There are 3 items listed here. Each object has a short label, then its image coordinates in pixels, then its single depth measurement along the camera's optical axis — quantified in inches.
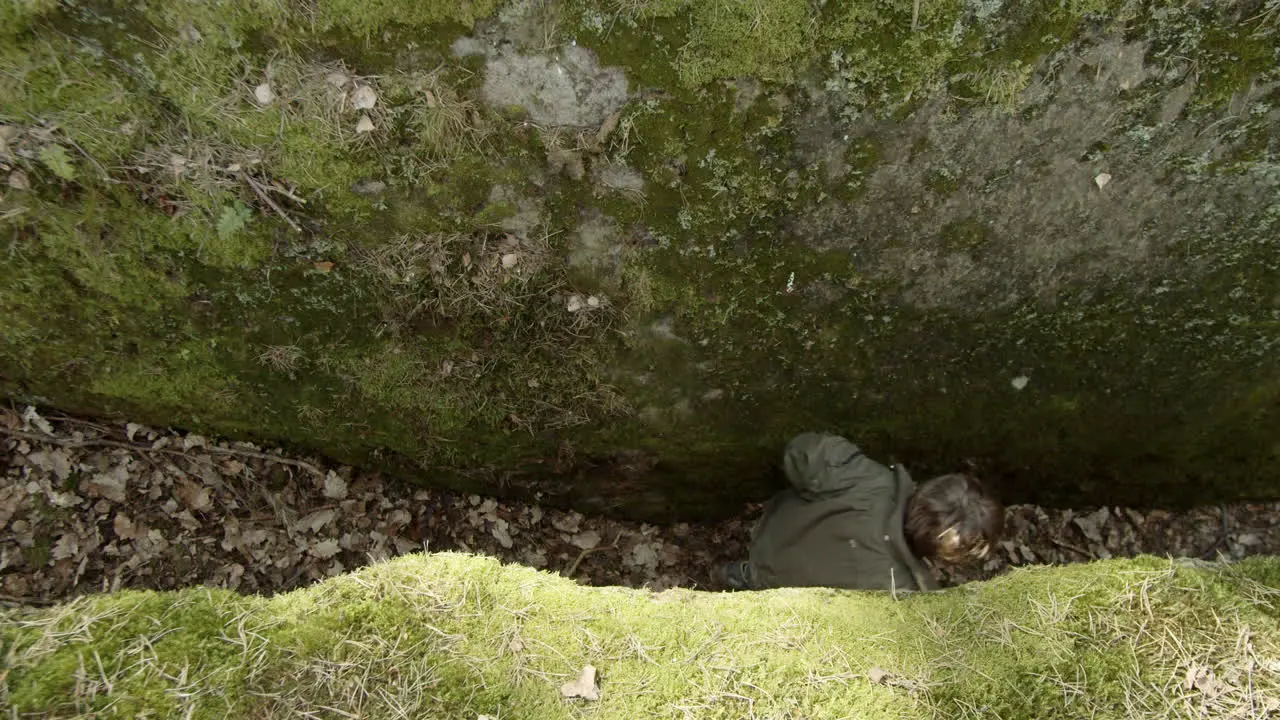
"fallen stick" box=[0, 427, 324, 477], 163.9
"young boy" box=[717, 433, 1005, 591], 143.9
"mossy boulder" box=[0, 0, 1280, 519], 129.3
